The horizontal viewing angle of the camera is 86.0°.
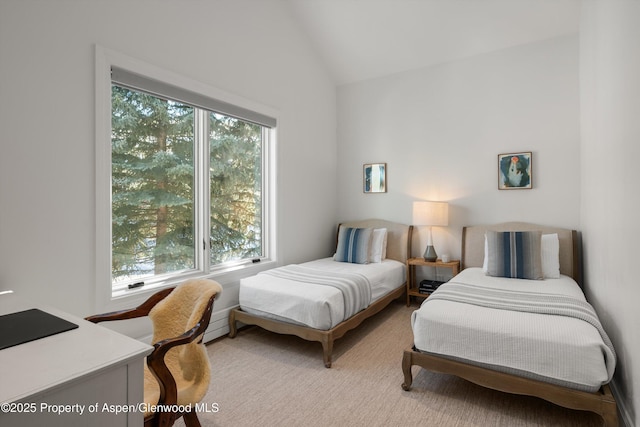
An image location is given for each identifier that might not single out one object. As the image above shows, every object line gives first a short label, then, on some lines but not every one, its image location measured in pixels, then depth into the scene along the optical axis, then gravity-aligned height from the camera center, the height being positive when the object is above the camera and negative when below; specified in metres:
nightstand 3.75 -0.63
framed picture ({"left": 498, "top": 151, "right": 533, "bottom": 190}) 3.61 +0.44
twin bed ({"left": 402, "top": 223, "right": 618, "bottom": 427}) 1.73 -0.72
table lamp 3.77 -0.01
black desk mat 1.15 -0.41
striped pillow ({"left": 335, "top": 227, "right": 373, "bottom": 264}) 3.95 -0.37
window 2.53 +0.28
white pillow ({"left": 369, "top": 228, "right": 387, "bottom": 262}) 4.03 -0.38
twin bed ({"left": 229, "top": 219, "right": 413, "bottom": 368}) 2.64 -0.68
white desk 0.84 -0.43
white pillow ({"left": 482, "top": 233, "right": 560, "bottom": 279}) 3.12 -0.41
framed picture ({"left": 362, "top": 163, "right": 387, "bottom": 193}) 4.49 +0.48
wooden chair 1.31 -0.57
